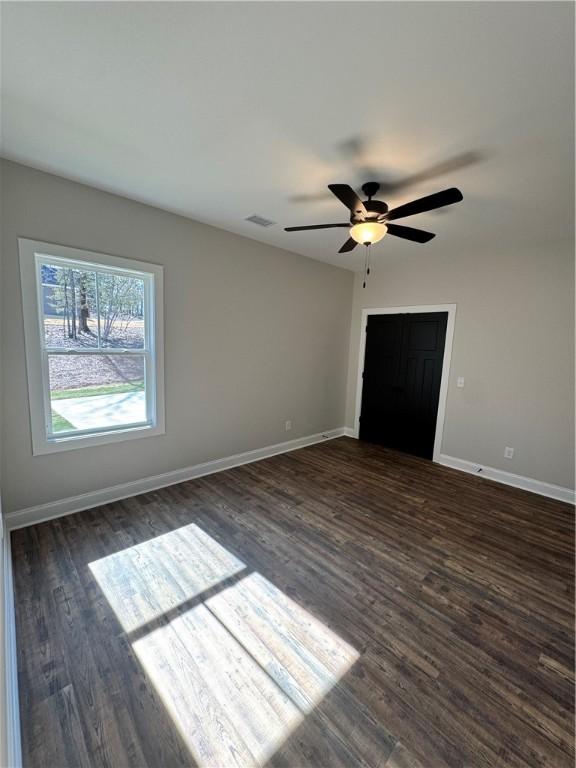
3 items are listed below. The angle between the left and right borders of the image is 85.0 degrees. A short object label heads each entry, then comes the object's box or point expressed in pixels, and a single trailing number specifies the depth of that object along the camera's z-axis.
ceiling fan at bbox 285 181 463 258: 1.93
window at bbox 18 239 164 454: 2.46
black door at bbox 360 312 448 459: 4.32
